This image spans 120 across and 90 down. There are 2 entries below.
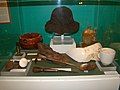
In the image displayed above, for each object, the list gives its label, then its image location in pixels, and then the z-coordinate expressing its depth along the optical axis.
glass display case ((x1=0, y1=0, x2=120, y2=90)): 1.50
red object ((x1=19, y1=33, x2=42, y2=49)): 1.50
